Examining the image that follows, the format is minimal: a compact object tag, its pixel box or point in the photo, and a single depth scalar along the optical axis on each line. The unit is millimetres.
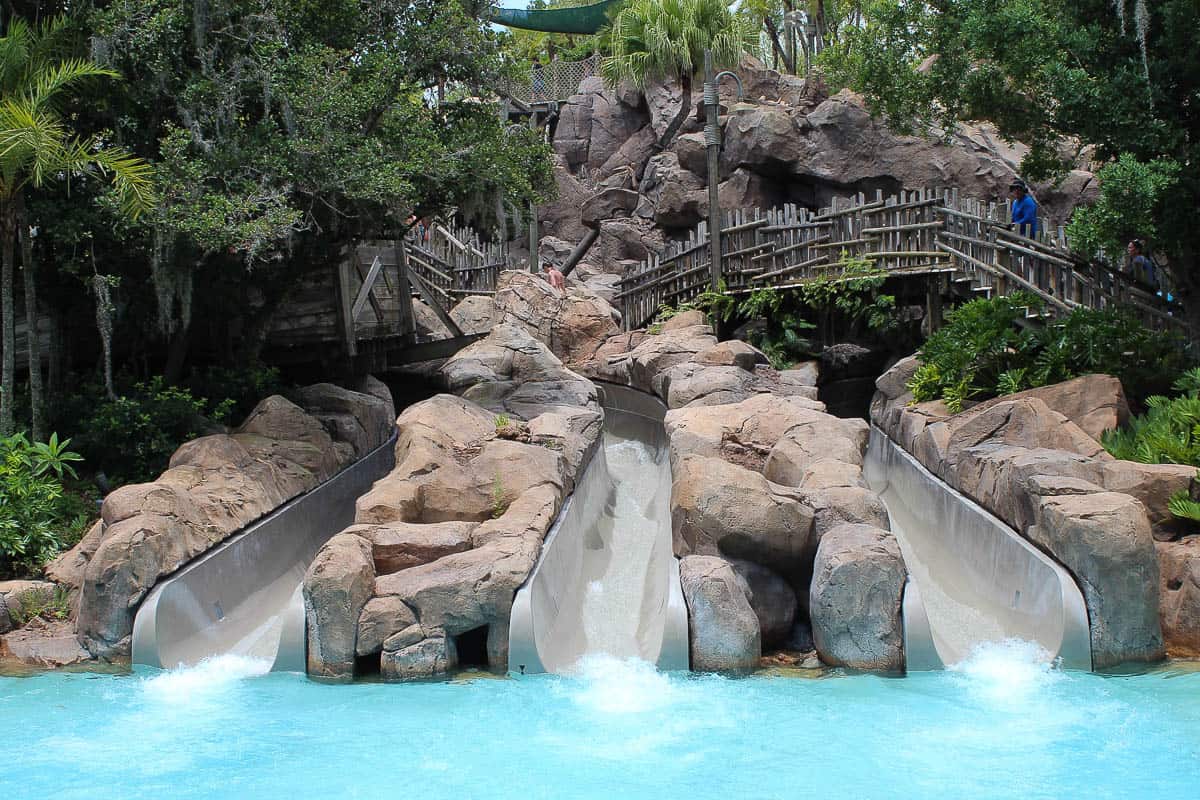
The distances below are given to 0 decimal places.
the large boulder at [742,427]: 9891
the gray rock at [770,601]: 7488
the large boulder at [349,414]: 11734
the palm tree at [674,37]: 26688
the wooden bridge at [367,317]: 14312
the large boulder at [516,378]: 13188
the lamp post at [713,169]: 18297
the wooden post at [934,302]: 15375
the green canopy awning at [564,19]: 34562
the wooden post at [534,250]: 23703
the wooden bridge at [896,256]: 11828
